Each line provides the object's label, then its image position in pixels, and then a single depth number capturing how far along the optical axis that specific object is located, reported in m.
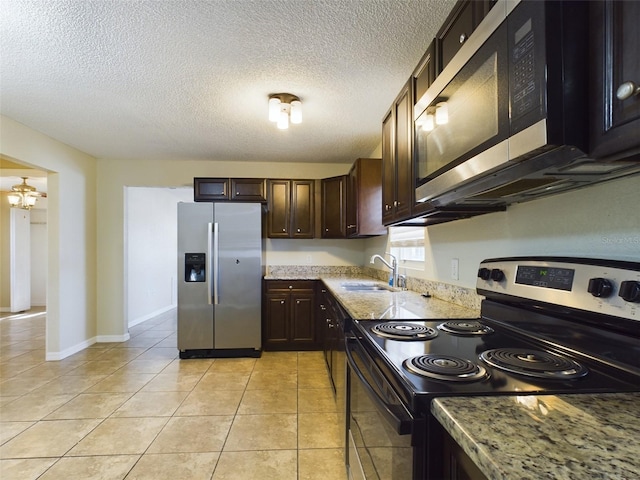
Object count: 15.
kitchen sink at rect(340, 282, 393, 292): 3.05
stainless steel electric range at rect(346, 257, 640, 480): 0.78
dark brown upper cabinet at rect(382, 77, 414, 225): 1.87
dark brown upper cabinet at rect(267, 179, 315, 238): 4.29
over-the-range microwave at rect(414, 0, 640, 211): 0.74
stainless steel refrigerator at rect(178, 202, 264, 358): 3.84
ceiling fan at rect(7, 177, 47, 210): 5.39
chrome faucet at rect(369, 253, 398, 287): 3.00
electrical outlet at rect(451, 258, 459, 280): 2.06
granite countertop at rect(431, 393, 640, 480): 0.49
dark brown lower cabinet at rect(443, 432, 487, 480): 0.62
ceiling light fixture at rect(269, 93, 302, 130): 2.57
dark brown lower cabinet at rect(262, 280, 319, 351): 4.03
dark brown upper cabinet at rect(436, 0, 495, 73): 1.14
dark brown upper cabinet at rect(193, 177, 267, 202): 4.20
